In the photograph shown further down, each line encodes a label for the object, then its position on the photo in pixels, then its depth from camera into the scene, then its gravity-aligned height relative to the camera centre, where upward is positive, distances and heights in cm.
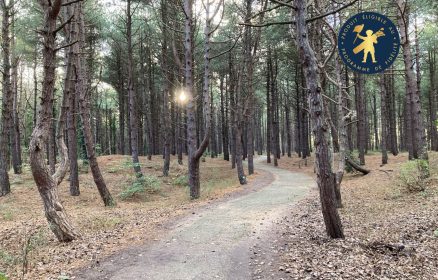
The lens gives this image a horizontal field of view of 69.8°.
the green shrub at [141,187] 1530 -180
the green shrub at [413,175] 1133 -124
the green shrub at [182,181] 1970 -194
